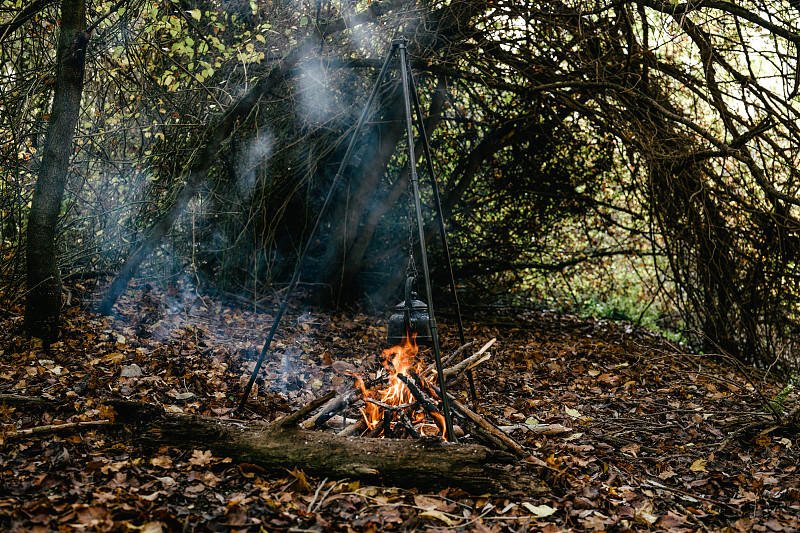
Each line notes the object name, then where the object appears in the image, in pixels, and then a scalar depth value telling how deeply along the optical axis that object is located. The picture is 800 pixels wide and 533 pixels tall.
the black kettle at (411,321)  3.74
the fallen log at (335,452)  3.09
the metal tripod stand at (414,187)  3.24
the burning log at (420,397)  3.66
